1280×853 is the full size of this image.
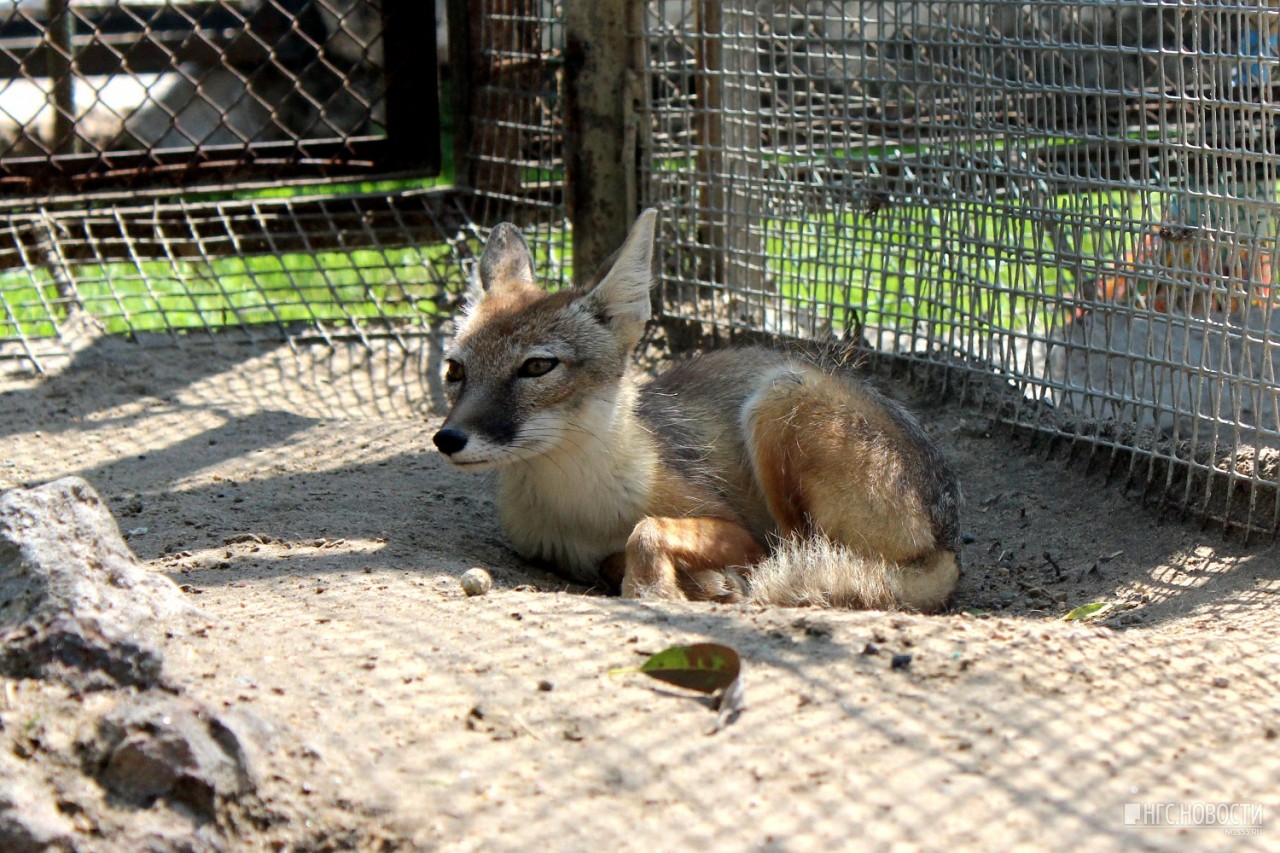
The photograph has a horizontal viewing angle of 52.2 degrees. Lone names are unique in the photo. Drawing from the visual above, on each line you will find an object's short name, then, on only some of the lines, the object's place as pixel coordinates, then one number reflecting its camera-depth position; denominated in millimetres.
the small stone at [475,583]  4258
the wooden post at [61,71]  7809
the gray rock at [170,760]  2820
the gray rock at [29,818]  2686
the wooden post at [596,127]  7445
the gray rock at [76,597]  3076
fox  4680
